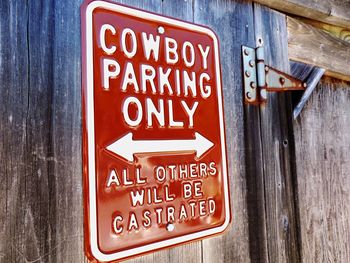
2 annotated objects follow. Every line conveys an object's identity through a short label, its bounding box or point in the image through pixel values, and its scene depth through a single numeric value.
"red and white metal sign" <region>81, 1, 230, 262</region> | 0.58
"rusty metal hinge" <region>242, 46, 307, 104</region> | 0.87
